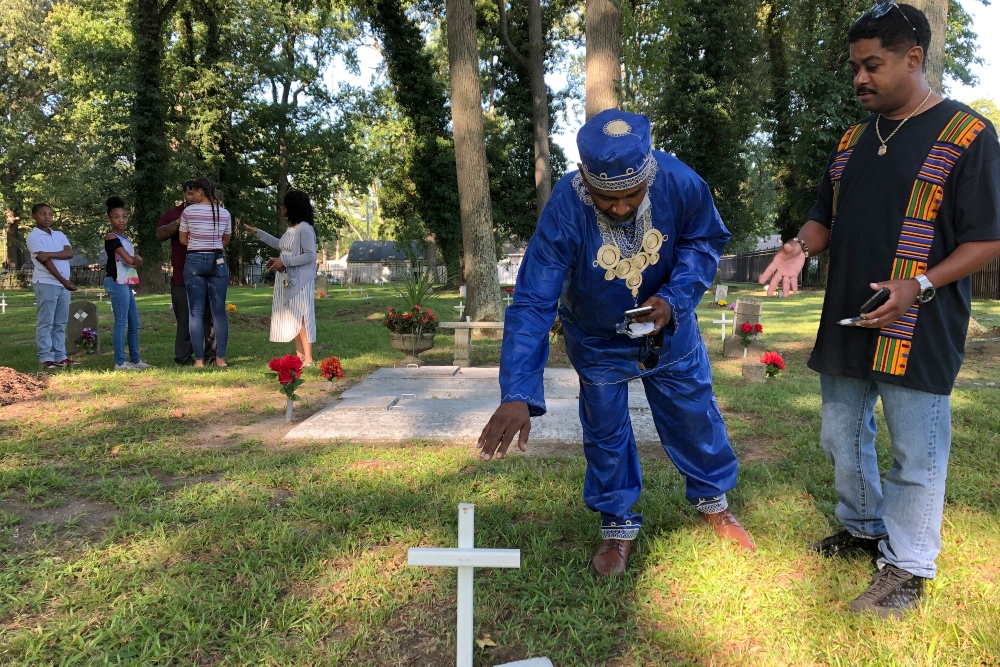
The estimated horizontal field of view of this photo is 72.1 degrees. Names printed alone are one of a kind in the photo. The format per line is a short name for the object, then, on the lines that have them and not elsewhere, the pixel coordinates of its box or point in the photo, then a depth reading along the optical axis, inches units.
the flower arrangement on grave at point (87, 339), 338.0
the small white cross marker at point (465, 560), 77.5
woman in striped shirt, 283.6
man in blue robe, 92.8
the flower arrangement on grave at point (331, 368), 229.3
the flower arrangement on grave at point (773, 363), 263.1
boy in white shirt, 277.1
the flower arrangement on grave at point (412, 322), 325.4
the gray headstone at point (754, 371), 276.7
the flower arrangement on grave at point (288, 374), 203.9
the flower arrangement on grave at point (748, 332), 320.5
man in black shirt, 87.1
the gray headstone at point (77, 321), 341.7
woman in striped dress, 280.2
